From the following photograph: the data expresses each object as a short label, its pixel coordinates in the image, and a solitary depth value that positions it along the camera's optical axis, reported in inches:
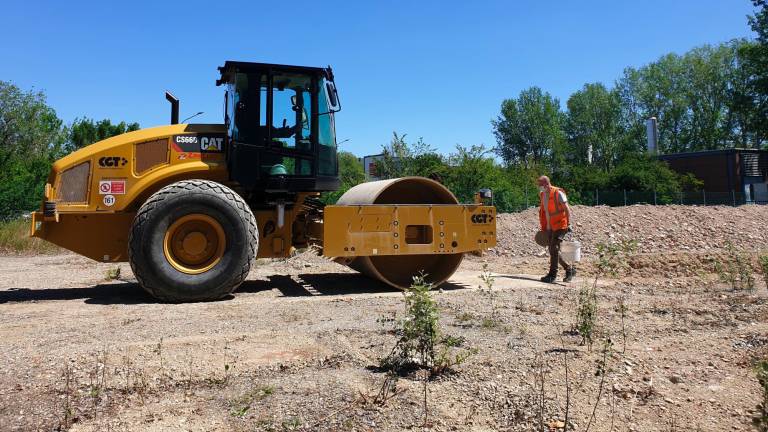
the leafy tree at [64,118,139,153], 1164.5
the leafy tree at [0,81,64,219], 1473.9
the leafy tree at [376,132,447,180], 1034.7
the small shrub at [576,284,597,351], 174.7
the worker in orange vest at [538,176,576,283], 348.8
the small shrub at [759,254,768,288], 281.9
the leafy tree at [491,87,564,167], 2696.9
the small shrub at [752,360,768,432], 99.1
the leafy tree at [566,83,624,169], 2615.7
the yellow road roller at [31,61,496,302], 267.3
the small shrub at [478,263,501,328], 208.2
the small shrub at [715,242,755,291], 295.3
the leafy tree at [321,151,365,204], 731.9
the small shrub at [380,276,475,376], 151.8
